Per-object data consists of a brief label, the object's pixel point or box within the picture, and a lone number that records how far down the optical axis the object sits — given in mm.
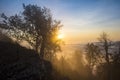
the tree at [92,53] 25050
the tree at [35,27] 18543
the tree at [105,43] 19553
